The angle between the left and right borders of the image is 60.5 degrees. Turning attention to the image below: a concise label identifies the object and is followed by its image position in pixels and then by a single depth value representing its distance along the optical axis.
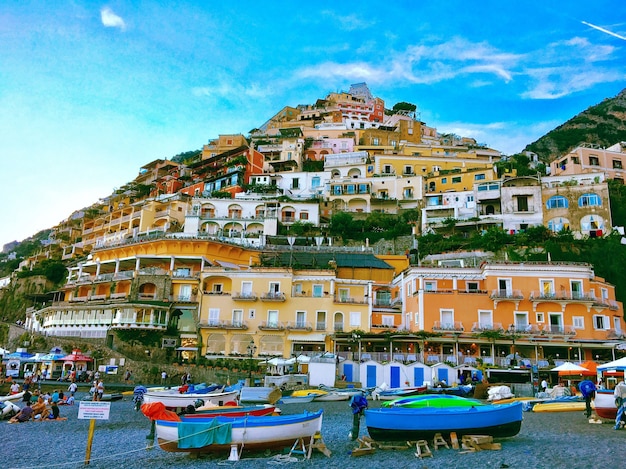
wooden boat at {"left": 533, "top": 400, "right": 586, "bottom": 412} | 22.44
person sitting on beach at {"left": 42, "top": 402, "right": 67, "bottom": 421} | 22.42
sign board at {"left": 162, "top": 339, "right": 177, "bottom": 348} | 41.56
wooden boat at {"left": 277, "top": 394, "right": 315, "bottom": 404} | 26.63
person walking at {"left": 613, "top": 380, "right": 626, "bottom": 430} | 16.42
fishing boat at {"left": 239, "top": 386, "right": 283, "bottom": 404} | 25.61
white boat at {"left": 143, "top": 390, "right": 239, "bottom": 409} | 20.70
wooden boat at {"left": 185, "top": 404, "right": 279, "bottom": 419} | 15.85
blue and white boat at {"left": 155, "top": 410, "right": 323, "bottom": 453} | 14.09
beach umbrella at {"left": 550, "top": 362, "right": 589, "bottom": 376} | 27.28
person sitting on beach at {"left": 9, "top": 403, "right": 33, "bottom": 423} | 21.20
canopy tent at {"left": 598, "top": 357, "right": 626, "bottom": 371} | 19.73
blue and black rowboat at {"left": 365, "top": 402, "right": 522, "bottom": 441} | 14.55
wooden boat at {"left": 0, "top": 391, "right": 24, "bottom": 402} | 24.64
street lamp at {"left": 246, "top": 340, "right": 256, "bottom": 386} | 38.94
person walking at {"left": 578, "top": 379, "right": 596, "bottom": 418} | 19.34
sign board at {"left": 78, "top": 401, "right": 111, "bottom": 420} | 12.60
